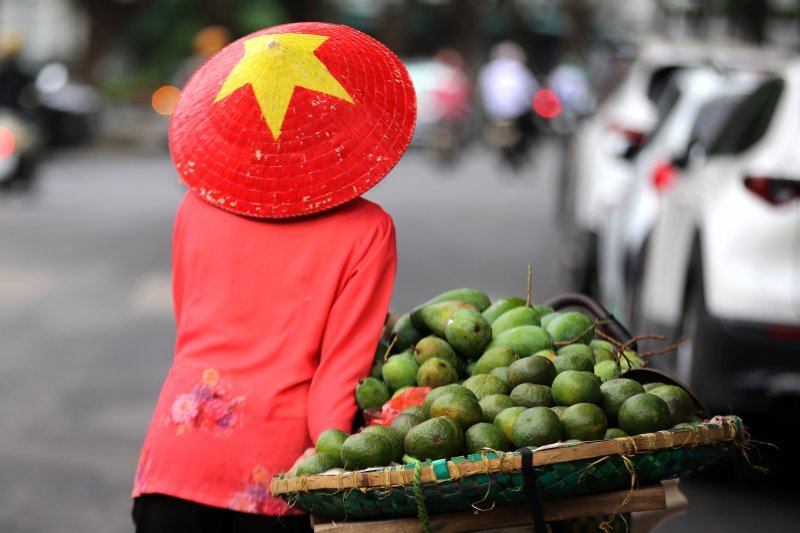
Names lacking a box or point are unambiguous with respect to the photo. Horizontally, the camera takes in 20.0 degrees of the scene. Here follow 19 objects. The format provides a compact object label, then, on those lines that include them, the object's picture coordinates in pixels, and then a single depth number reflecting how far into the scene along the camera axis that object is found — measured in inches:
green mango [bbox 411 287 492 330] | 228.8
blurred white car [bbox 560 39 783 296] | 587.5
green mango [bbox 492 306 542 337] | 213.3
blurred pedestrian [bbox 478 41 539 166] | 1510.3
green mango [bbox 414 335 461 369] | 204.4
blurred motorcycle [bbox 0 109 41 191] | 1137.8
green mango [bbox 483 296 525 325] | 223.5
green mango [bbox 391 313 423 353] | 218.2
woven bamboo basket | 162.0
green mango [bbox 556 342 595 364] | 202.9
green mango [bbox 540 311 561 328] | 218.3
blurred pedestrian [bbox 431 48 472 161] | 1593.3
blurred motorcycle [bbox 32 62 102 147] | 1712.6
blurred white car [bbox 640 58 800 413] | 364.8
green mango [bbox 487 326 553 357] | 204.9
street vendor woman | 185.3
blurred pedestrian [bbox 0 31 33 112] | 1147.4
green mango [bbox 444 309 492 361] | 207.8
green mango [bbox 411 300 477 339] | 214.6
